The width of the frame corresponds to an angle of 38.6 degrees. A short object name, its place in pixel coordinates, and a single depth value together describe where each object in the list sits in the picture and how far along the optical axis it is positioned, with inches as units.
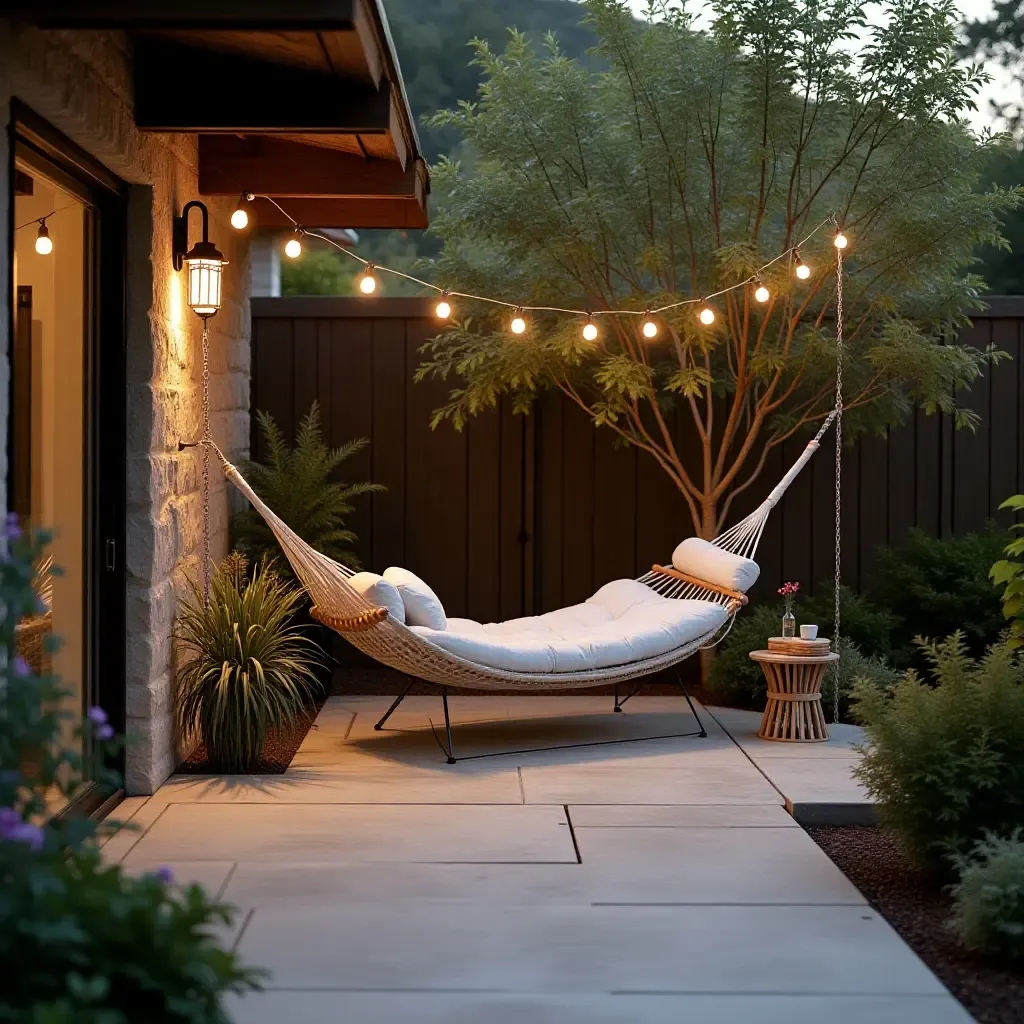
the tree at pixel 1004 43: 788.6
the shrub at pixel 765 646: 258.4
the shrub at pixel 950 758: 148.4
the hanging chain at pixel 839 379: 234.5
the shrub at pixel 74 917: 83.3
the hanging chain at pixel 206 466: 233.9
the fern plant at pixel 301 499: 269.1
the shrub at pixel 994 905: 125.2
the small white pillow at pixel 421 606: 216.7
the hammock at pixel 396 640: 212.2
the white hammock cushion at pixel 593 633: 217.3
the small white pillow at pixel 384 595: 210.8
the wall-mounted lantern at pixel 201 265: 214.8
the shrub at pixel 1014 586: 206.8
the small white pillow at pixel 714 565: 241.1
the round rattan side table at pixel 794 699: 232.7
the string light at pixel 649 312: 241.7
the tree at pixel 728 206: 251.9
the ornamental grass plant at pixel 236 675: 207.3
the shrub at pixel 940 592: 283.1
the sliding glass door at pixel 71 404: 160.6
